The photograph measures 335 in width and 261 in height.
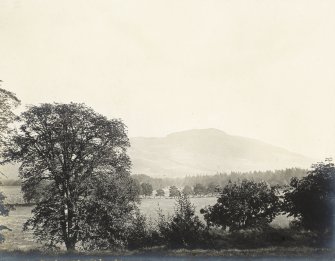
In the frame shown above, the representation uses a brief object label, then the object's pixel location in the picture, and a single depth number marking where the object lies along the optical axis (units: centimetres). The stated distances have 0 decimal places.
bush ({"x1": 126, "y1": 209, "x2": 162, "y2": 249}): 2595
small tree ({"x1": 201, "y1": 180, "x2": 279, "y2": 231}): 2534
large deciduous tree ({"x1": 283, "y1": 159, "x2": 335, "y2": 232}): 2359
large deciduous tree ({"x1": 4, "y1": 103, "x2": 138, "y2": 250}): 2856
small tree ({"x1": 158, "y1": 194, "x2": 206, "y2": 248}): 2481
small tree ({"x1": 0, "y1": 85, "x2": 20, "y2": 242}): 2520
